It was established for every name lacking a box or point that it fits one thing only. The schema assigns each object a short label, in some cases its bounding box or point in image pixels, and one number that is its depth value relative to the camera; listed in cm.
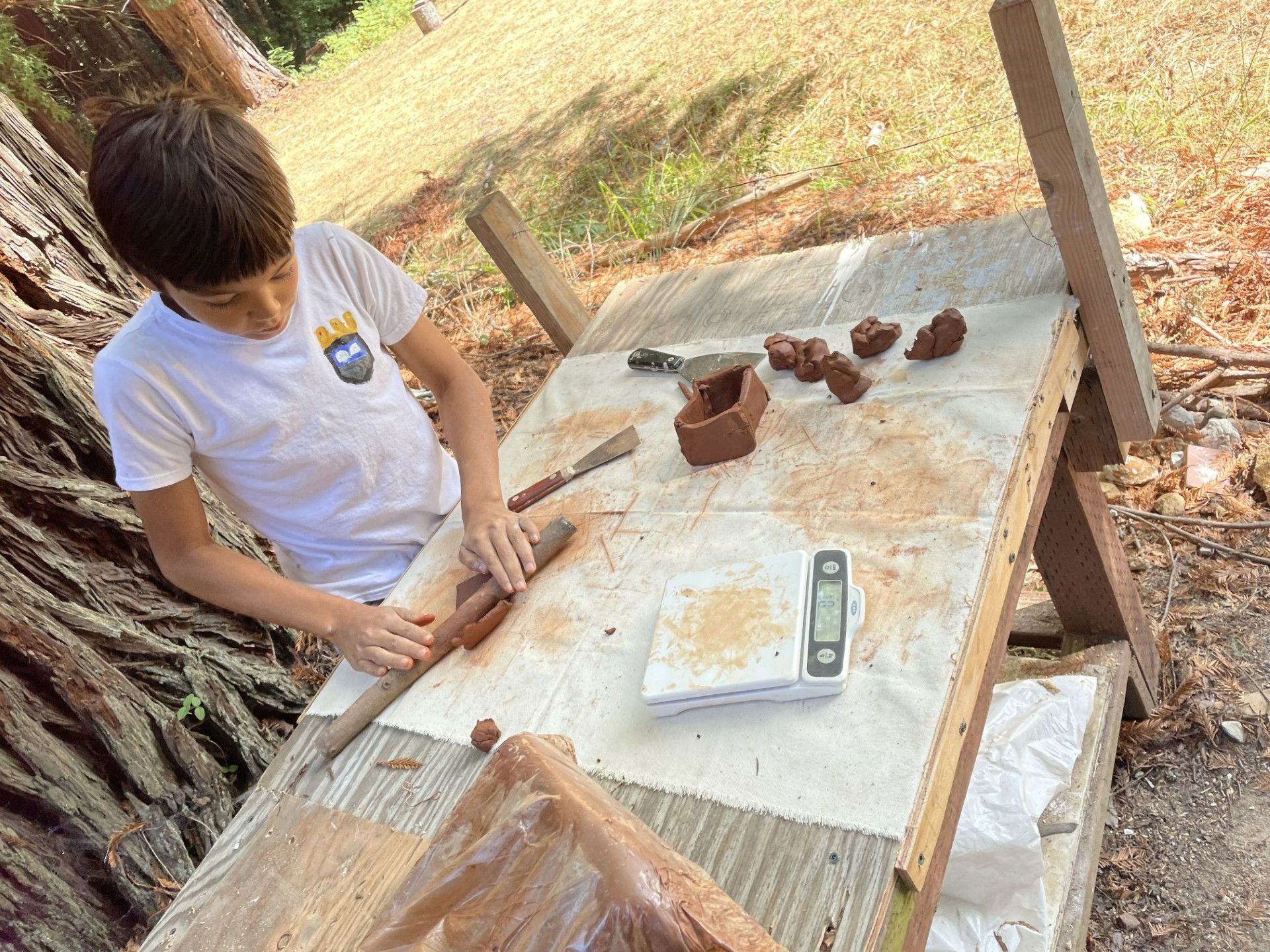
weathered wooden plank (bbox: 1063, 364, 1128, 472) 182
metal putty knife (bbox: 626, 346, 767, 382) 191
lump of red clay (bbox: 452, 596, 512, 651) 153
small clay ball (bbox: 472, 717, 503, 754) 132
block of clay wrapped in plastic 81
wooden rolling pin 149
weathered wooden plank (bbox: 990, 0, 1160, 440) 138
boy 141
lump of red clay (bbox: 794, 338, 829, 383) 175
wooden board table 101
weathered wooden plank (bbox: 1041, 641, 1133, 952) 184
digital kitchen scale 117
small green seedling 237
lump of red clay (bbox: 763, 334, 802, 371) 179
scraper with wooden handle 181
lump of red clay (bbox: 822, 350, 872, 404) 165
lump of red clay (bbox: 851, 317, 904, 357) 172
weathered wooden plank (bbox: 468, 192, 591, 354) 233
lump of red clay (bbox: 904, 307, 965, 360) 163
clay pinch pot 163
